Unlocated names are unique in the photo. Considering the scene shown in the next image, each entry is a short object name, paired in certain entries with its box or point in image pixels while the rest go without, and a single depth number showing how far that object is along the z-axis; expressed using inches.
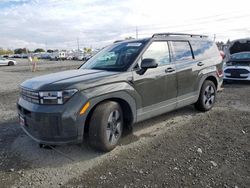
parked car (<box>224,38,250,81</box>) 320.9
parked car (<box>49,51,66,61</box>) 1930.7
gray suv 106.4
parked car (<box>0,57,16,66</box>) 1116.7
